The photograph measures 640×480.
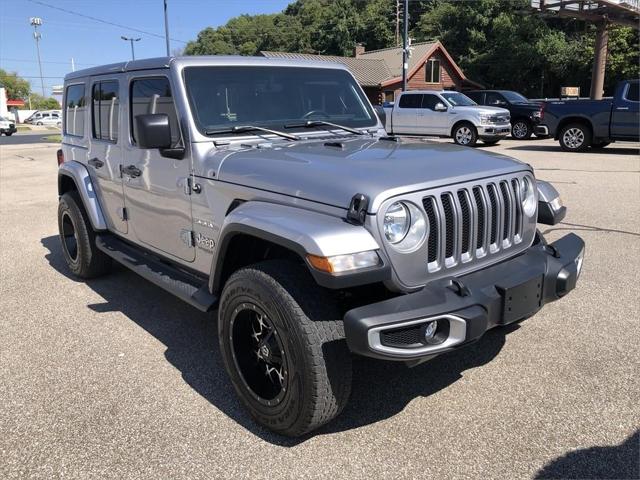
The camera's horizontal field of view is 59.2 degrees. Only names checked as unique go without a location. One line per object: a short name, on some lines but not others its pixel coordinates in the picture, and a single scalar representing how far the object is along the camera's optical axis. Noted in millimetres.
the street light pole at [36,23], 80375
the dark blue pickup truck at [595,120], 13961
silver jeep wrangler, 2545
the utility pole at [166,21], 27531
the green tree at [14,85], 116000
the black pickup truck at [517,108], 19516
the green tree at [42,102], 113075
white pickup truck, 17203
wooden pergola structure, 24219
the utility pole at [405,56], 27906
